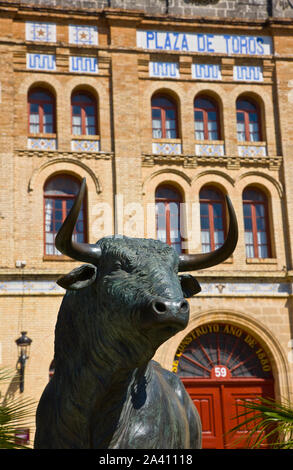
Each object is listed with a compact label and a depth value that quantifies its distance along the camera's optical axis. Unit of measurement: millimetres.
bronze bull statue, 4086
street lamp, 19453
